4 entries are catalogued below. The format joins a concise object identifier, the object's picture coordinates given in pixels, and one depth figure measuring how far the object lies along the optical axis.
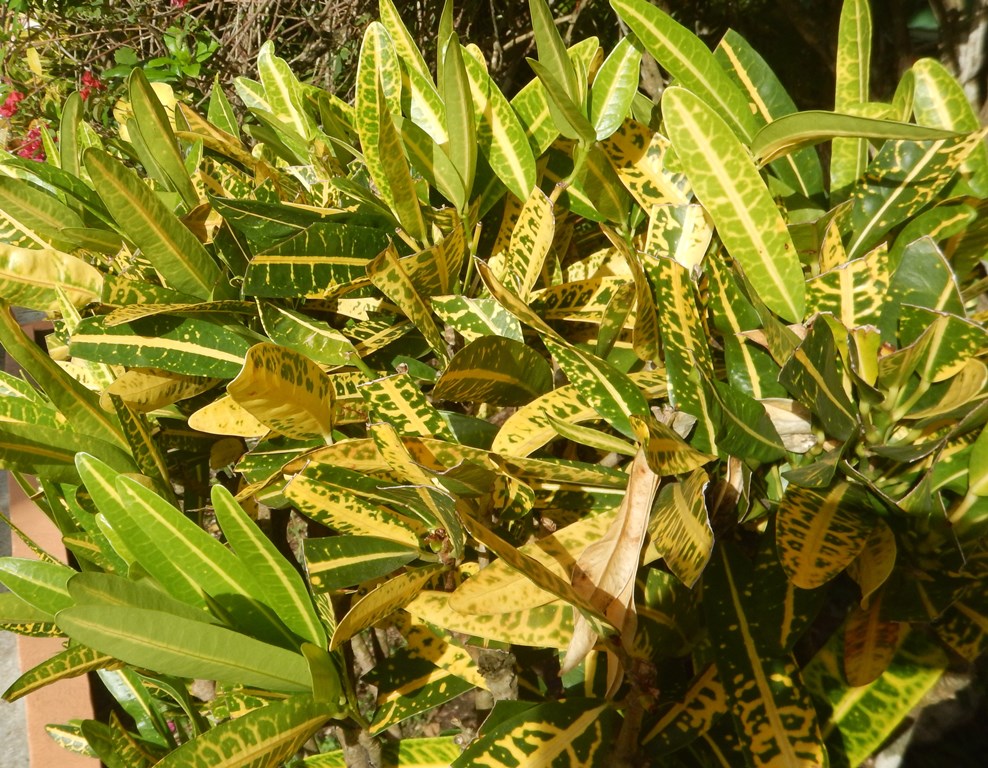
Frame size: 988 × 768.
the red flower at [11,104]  3.78
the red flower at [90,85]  3.35
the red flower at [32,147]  3.50
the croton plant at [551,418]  0.61
